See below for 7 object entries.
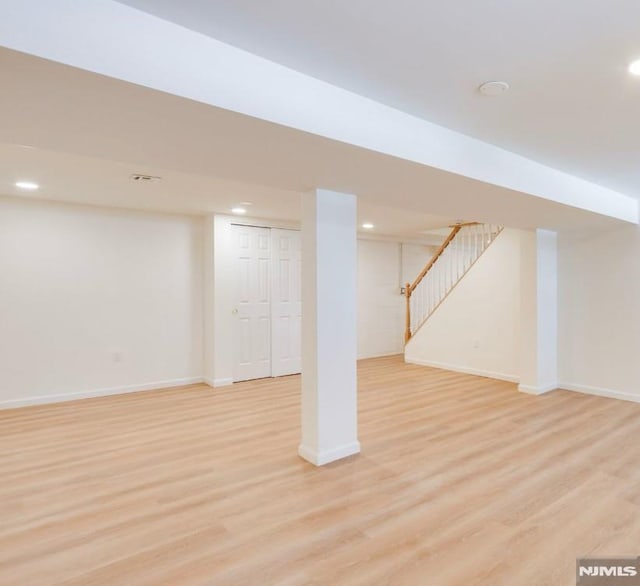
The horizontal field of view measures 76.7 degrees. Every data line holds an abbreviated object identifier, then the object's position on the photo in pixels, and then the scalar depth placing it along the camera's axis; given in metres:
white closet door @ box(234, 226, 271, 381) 5.60
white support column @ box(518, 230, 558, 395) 4.96
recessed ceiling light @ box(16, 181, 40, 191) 3.71
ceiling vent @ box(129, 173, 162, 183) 3.41
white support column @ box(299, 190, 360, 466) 2.93
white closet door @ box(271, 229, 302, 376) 5.93
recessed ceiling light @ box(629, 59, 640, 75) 1.77
